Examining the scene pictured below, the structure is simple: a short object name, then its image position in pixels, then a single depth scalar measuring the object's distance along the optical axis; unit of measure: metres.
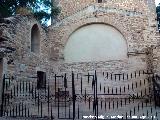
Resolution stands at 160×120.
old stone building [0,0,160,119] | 7.65
